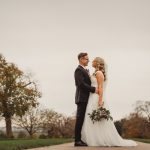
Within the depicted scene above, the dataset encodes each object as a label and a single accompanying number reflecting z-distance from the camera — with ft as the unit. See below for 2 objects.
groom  39.14
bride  39.68
